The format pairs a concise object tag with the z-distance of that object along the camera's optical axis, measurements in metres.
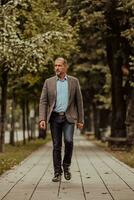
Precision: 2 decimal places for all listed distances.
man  12.88
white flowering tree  20.25
